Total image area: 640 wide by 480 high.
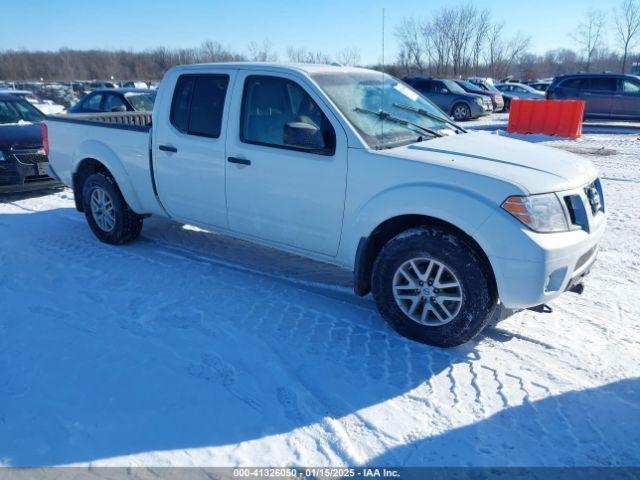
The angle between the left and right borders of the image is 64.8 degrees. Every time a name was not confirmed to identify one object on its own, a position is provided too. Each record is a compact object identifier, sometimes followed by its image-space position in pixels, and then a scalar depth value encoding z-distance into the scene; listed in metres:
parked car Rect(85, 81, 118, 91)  41.79
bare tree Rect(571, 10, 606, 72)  69.50
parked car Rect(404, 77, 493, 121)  20.17
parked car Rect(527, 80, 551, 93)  32.16
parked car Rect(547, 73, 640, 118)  17.95
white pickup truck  3.23
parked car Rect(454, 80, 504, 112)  21.56
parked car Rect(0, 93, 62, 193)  7.79
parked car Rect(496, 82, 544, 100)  23.92
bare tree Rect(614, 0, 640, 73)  61.75
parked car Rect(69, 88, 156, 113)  10.22
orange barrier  14.47
